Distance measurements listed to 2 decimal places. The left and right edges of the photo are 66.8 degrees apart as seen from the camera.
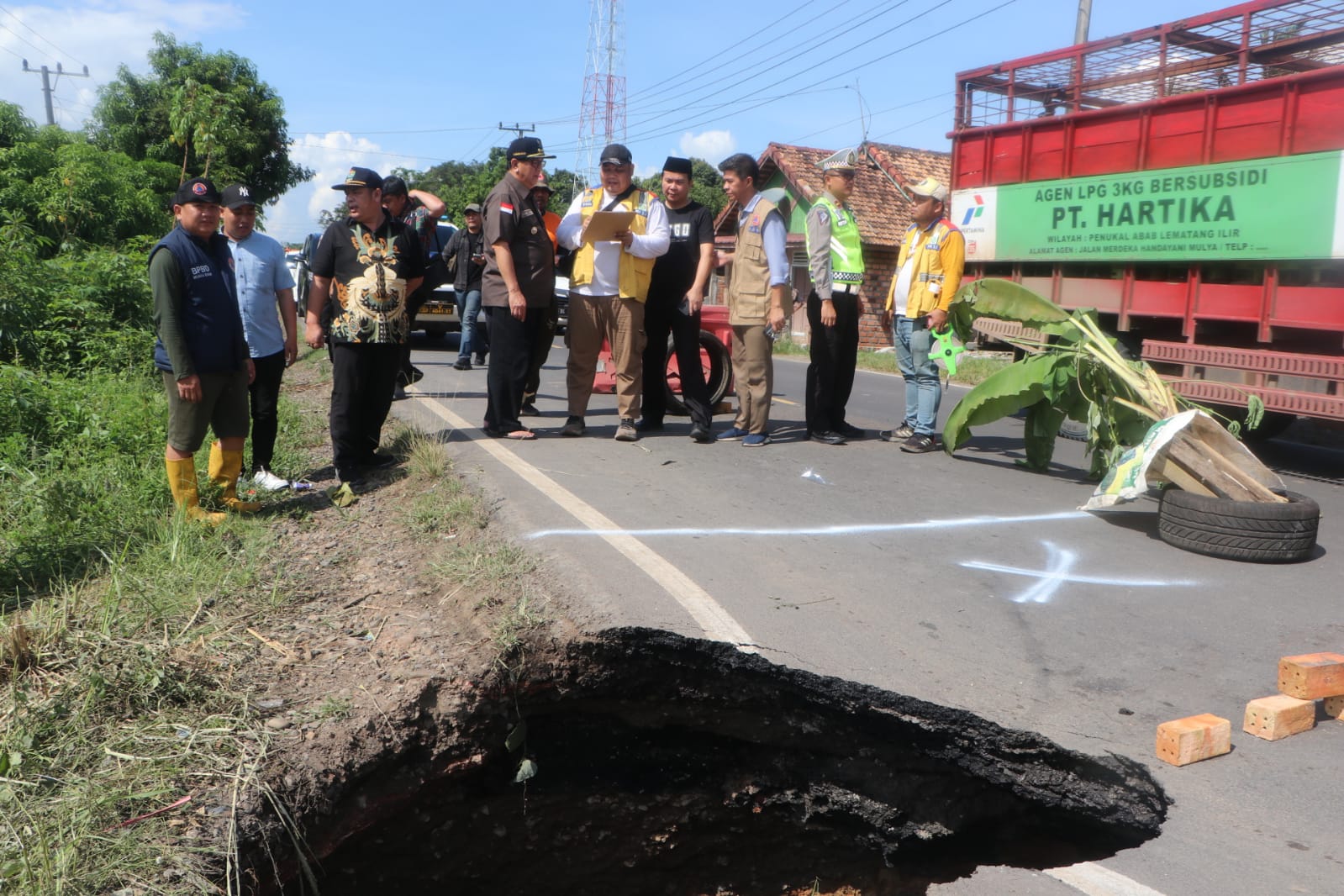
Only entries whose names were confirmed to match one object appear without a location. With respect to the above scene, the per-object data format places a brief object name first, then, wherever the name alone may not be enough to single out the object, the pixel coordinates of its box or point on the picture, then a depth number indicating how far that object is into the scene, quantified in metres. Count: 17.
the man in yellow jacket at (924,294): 7.39
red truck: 7.67
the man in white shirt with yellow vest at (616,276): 6.78
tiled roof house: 27.20
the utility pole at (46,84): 53.59
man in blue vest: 4.89
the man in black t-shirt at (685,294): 7.32
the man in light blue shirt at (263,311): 5.96
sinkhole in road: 3.22
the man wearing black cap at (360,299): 5.83
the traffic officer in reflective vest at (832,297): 7.27
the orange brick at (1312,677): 3.27
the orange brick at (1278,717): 3.20
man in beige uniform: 7.18
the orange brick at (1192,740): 3.02
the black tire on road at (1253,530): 4.96
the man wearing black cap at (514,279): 6.56
